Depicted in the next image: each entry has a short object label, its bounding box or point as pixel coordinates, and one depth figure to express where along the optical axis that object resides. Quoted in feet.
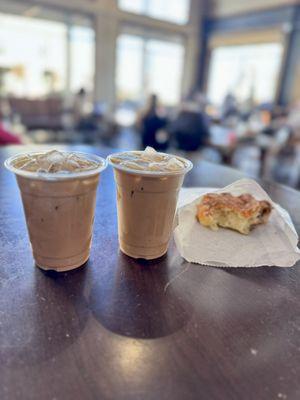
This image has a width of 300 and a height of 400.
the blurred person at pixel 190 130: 12.99
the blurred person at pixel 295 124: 13.42
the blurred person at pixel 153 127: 13.96
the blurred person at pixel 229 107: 21.30
